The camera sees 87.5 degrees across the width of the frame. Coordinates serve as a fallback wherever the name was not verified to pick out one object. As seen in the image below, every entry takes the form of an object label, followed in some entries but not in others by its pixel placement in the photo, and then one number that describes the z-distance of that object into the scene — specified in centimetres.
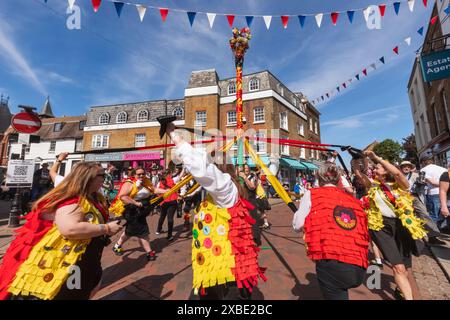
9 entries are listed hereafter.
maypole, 509
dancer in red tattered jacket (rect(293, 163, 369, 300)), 202
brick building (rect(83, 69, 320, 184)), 2195
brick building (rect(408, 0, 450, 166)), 1332
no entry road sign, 671
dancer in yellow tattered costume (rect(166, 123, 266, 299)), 205
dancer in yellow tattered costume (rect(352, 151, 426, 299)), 283
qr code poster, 690
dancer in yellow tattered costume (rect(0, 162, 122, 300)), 169
